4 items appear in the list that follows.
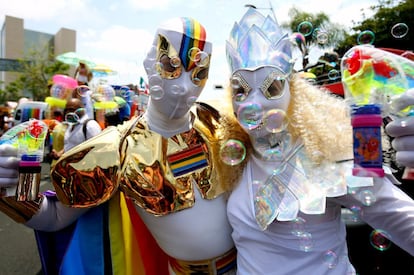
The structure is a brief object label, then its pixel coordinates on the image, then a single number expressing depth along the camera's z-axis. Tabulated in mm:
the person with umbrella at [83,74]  5125
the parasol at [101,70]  6276
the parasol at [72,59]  6064
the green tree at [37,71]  22312
